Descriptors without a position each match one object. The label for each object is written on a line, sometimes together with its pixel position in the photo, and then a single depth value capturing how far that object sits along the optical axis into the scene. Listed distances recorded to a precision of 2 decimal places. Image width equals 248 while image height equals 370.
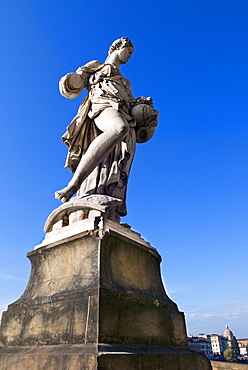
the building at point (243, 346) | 96.90
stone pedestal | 2.35
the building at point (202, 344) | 77.50
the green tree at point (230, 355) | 73.17
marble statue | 4.07
